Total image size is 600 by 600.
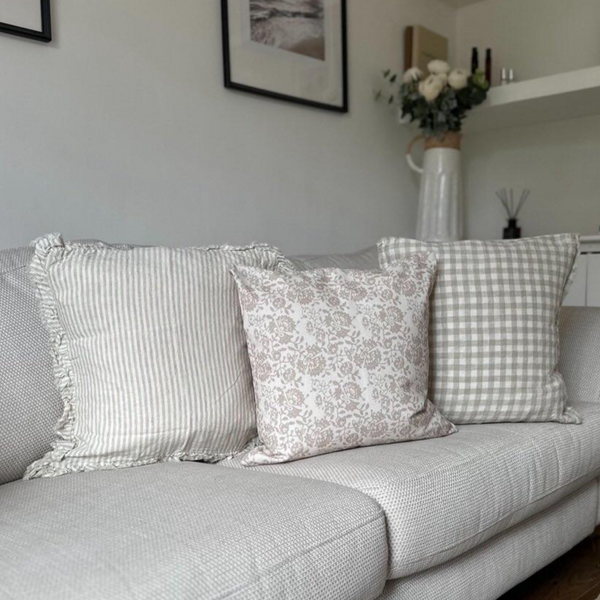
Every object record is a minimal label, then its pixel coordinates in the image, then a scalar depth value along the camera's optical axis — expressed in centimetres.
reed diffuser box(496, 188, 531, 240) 331
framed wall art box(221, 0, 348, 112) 241
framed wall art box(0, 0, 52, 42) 181
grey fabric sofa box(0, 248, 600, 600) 92
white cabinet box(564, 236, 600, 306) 282
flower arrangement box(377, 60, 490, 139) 287
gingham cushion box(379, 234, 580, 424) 165
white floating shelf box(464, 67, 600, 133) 278
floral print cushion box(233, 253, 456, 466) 141
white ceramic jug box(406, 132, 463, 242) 299
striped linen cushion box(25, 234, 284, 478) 136
